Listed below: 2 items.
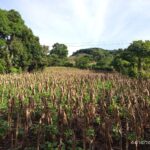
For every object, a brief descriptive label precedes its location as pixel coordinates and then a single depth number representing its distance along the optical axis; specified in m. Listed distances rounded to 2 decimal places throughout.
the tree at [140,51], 11.81
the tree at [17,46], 13.33
